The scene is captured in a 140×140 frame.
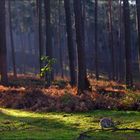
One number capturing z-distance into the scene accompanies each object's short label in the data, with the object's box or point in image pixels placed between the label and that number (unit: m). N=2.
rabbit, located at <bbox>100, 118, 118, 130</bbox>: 13.83
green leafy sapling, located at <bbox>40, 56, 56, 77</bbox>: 24.03
